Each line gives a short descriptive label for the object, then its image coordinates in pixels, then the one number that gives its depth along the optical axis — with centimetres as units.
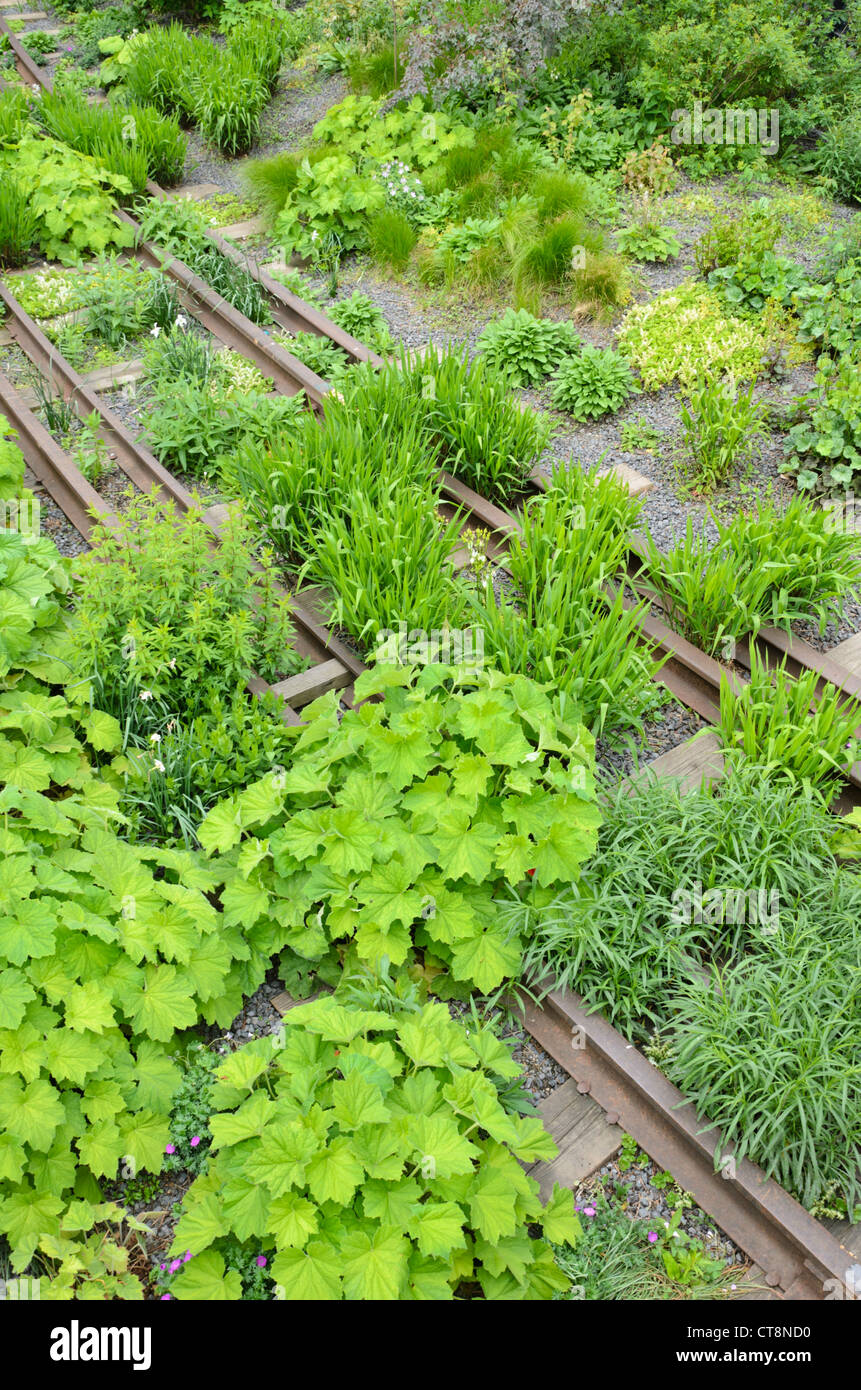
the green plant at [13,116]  884
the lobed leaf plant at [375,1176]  314
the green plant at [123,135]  882
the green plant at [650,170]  873
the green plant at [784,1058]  356
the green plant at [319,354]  718
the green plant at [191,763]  458
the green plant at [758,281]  735
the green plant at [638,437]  666
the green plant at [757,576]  521
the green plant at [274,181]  883
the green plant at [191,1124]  369
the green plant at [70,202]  815
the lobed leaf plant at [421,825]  404
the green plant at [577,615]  482
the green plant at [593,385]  682
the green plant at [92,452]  626
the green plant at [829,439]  616
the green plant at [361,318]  757
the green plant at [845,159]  884
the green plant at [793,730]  455
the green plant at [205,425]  638
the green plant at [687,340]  688
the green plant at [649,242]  809
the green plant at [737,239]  758
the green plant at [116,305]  740
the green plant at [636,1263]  343
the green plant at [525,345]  705
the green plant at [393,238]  817
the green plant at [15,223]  795
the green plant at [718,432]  618
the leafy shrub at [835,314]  689
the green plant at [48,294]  767
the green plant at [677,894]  406
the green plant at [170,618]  475
